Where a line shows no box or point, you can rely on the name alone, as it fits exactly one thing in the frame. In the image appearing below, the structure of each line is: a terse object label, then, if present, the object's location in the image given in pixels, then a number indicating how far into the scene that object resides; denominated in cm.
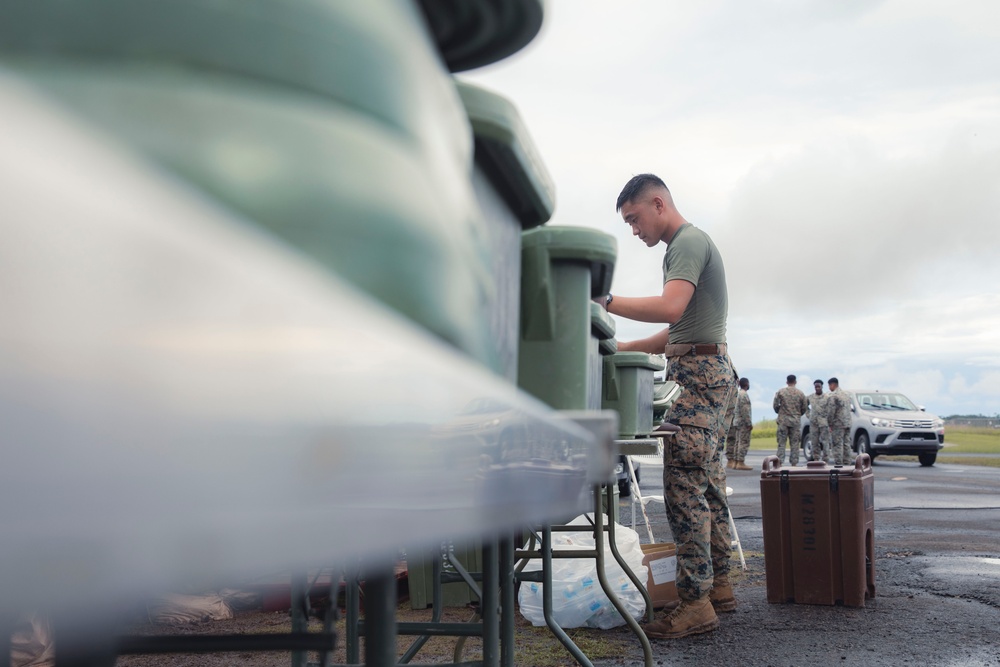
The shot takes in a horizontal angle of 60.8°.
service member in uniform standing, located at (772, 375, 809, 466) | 1762
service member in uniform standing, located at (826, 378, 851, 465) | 1630
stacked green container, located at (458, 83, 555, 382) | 88
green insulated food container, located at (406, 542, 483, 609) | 402
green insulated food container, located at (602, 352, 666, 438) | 293
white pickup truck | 1722
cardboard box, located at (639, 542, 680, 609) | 418
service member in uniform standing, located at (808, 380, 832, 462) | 1706
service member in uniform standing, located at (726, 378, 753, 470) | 1599
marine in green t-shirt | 372
